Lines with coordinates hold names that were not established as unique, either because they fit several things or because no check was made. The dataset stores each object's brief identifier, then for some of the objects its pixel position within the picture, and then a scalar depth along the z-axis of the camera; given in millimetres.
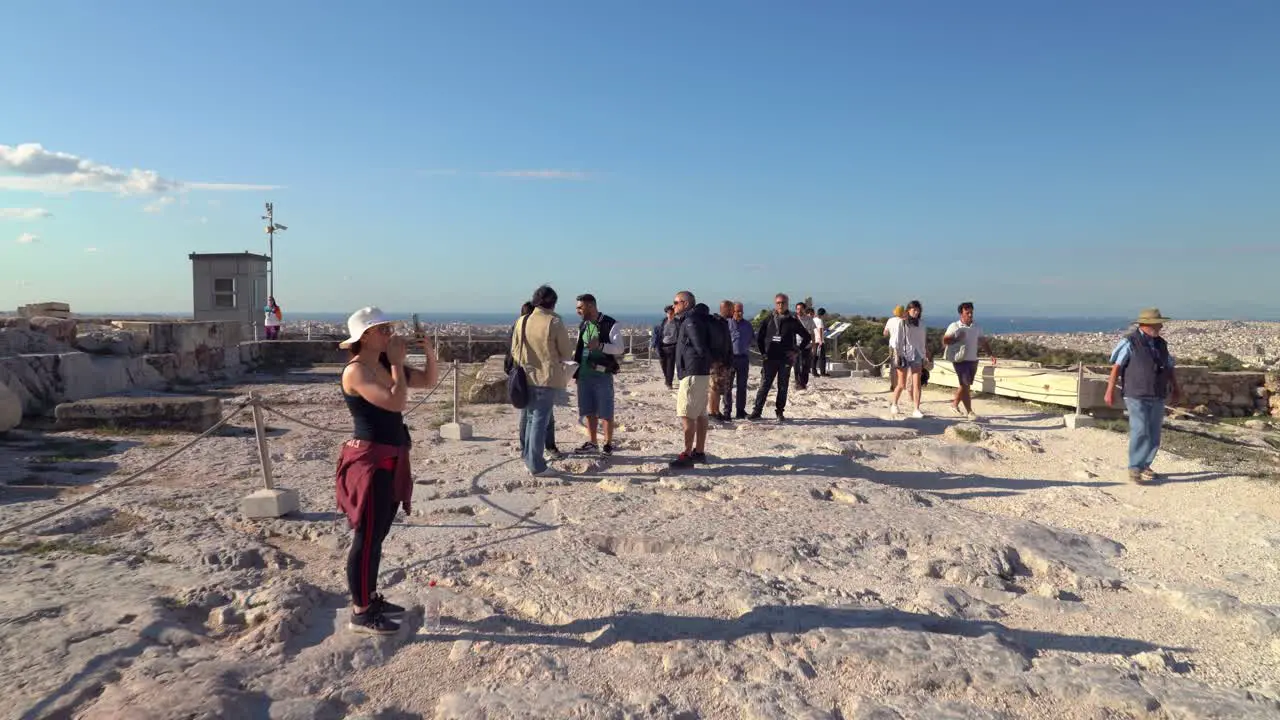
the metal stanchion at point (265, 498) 4980
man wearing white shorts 6495
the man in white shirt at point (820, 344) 15570
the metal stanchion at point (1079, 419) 9078
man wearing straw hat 6434
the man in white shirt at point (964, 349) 9625
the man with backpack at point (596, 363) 6758
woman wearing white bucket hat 3299
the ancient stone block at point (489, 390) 10742
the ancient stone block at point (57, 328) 11594
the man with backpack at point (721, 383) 9055
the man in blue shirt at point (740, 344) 9539
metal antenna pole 23031
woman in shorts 9516
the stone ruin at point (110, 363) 8305
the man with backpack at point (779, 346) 9016
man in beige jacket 5941
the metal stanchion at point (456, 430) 7992
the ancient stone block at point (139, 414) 8117
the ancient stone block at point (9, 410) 7531
